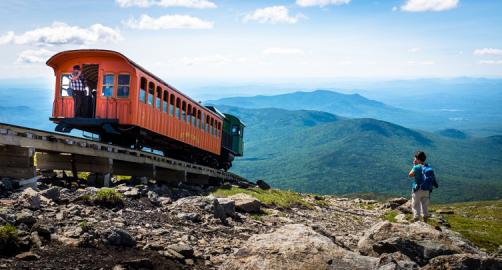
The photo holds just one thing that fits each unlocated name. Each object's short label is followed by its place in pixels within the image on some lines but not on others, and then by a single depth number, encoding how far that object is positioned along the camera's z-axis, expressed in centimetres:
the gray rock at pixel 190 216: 1446
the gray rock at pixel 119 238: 1035
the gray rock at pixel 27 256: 883
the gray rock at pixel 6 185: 1409
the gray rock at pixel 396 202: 3350
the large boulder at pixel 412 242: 1252
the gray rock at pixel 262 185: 3447
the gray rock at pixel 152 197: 1598
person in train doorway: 2294
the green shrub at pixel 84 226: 1059
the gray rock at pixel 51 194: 1323
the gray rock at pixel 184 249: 1080
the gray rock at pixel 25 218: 1036
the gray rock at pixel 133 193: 1604
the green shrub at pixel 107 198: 1397
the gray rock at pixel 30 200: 1195
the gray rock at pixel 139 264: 927
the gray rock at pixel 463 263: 1048
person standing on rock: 1666
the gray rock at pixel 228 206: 1639
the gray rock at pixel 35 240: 946
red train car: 2238
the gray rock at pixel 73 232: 1036
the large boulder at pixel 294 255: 974
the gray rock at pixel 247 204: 1873
